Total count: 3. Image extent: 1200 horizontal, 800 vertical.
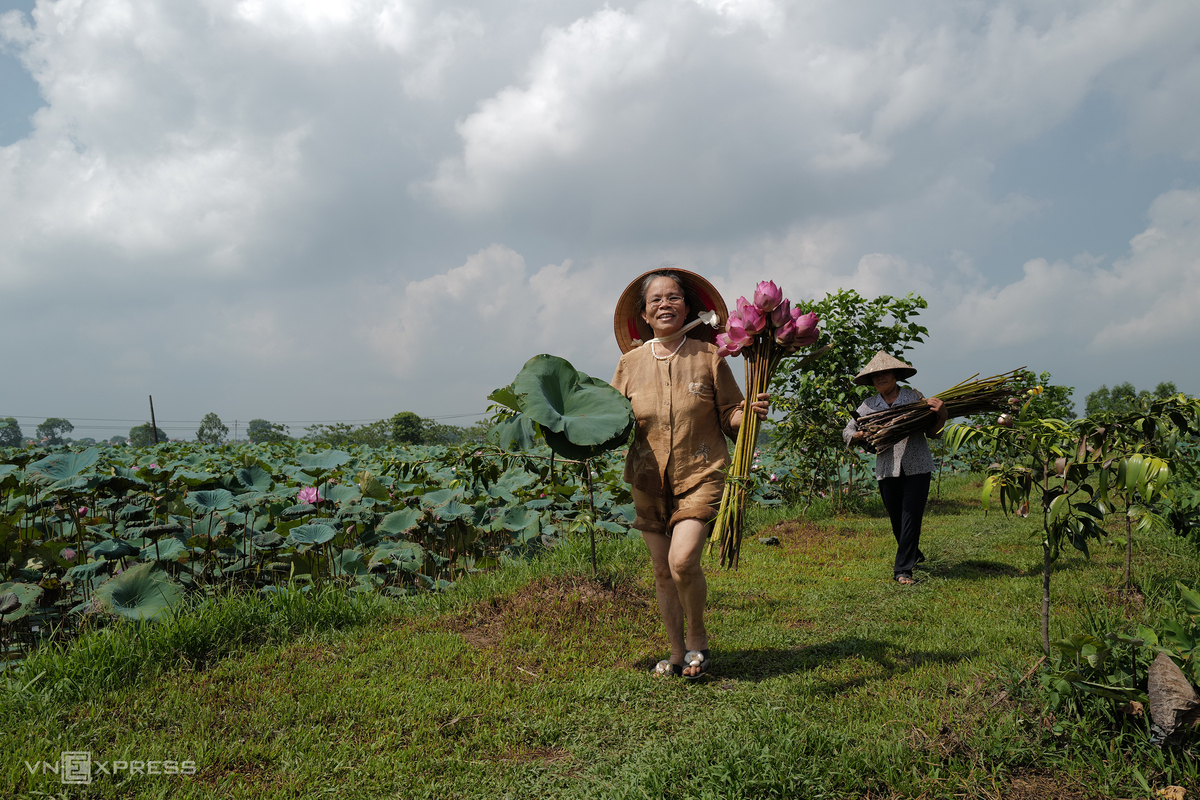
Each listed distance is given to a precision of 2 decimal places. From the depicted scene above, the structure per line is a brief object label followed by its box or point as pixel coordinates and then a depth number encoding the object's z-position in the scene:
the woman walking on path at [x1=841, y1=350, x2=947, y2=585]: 4.74
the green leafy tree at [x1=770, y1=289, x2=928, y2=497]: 7.57
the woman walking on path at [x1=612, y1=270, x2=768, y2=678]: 2.88
